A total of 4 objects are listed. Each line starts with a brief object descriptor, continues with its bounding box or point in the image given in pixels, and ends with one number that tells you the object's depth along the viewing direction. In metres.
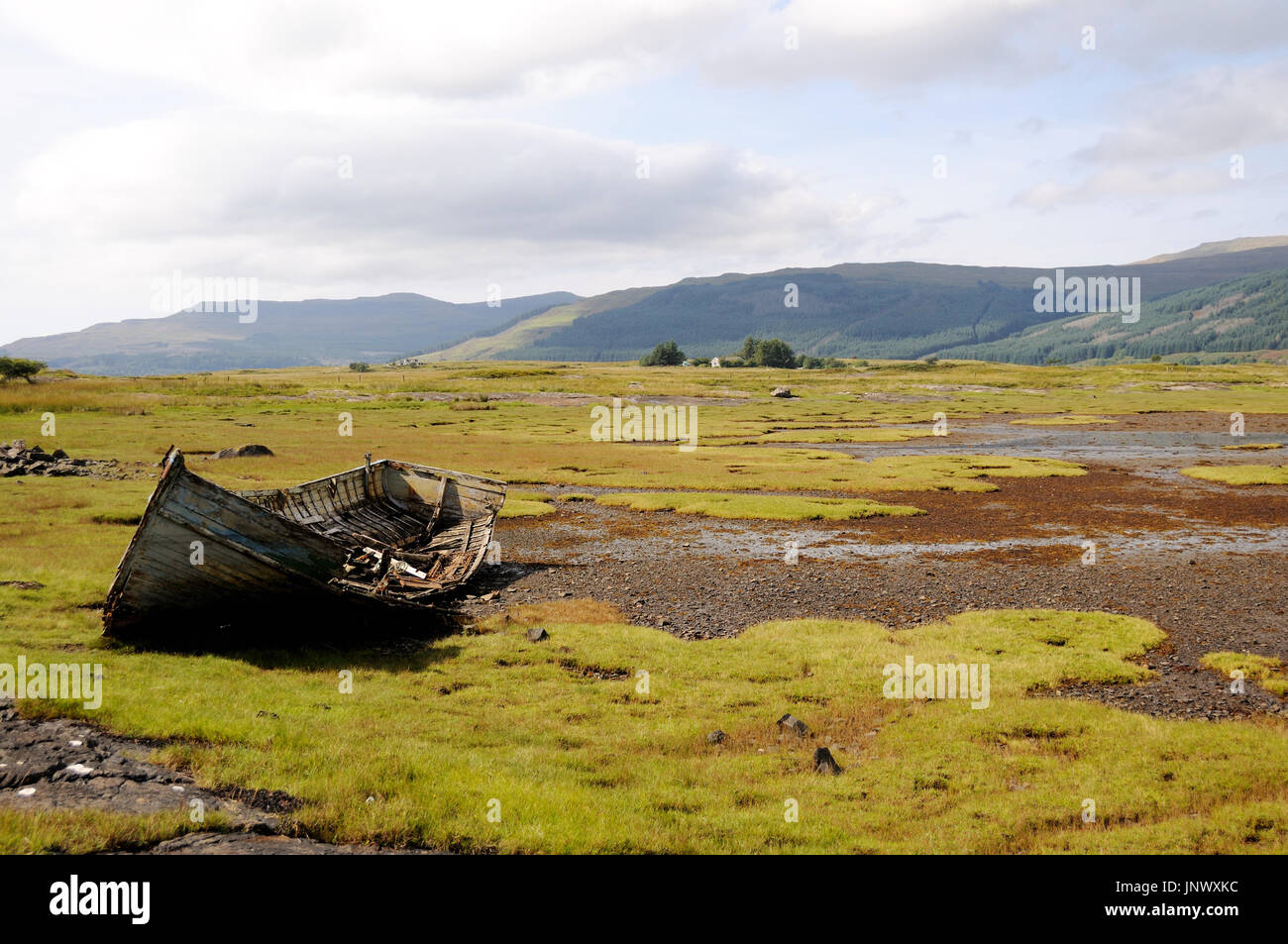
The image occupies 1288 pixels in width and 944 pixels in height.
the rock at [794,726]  16.03
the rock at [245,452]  55.50
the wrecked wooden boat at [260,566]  17.30
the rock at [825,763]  14.26
